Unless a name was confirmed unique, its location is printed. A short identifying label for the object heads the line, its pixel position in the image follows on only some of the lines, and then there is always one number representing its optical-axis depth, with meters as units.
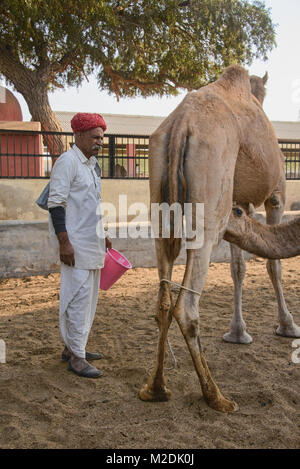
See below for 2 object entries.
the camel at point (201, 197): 2.92
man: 3.50
